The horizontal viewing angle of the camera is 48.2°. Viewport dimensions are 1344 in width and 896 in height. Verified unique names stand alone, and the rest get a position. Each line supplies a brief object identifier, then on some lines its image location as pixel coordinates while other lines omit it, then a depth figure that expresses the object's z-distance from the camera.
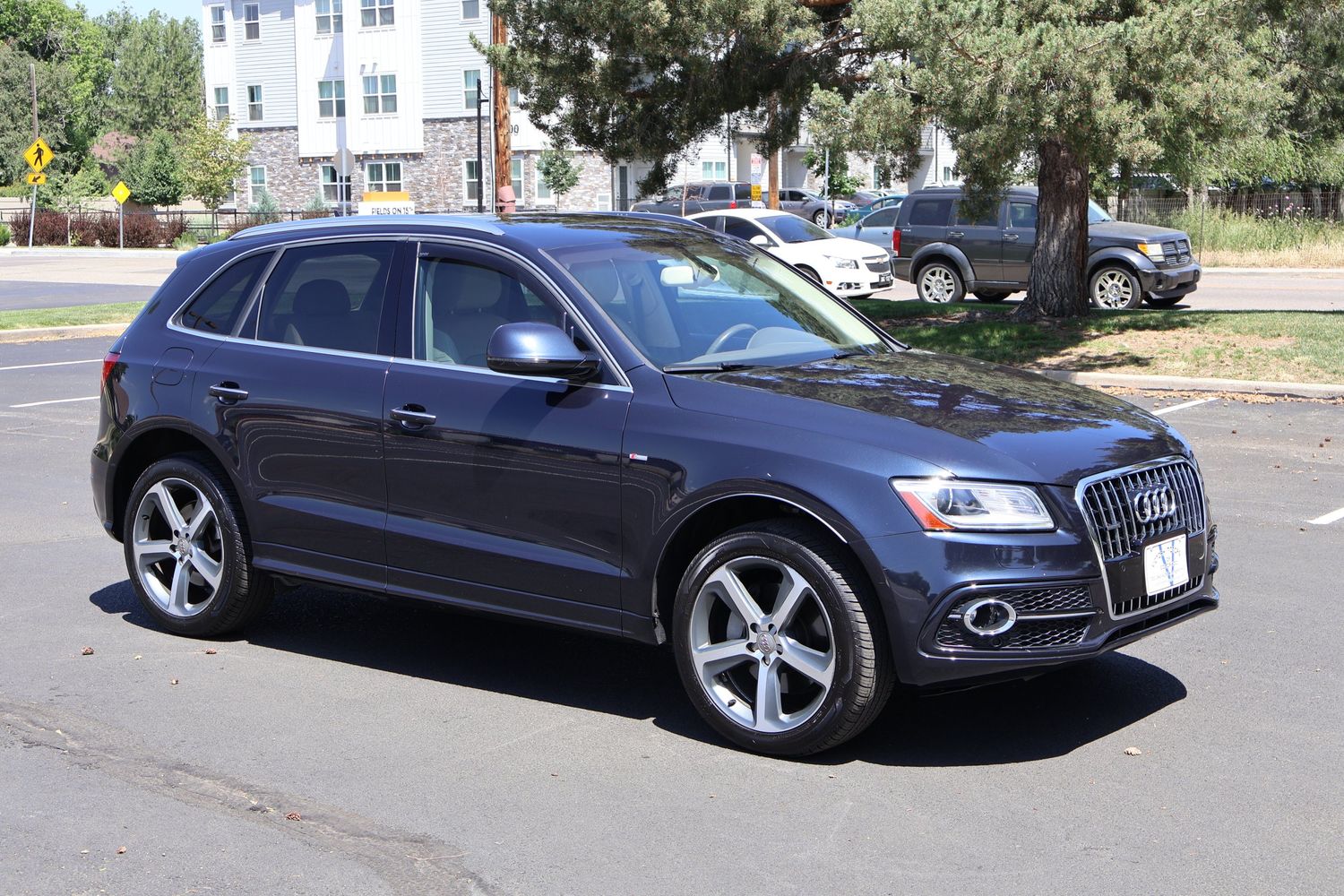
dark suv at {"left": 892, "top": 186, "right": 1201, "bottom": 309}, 21.91
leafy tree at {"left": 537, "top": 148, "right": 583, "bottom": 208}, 55.25
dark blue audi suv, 4.76
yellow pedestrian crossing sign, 52.72
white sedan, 24.55
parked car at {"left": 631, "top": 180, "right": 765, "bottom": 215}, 48.66
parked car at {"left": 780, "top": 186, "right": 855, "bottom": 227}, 52.92
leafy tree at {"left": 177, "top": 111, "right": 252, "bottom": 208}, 62.56
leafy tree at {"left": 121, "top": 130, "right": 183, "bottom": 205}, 76.50
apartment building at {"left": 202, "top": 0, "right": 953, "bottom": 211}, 60.34
